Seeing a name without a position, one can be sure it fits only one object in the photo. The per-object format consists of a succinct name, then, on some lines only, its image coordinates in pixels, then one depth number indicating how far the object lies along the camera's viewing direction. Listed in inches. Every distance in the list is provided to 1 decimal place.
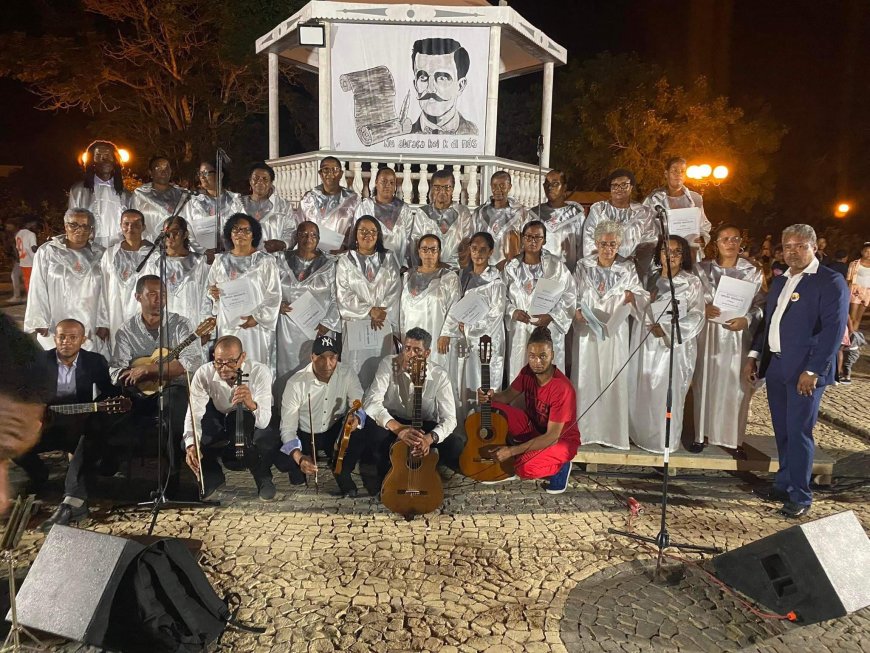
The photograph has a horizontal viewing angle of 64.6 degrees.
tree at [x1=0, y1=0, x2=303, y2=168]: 864.9
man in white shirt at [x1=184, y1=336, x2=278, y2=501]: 225.6
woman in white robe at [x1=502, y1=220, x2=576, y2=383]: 261.0
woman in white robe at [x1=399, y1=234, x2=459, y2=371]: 270.2
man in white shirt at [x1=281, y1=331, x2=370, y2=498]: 232.8
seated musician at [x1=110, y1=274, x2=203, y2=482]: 233.0
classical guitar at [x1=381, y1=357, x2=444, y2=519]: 211.3
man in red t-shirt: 231.0
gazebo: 433.4
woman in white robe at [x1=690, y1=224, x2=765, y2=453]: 257.3
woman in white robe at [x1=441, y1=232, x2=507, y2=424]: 265.7
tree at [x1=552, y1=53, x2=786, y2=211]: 1021.2
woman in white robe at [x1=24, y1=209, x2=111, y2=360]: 257.9
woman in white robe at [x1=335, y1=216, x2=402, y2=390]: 272.7
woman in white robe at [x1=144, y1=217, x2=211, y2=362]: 265.0
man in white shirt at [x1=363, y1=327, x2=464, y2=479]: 232.5
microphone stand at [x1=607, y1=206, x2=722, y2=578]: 176.0
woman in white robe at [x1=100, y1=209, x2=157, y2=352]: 261.0
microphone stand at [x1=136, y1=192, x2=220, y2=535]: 198.5
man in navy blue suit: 212.5
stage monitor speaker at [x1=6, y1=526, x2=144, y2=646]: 135.0
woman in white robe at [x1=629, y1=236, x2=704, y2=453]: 250.2
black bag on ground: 136.4
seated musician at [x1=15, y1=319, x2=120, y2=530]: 206.7
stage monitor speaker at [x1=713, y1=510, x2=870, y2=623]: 150.3
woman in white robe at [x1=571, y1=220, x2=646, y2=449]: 257.6
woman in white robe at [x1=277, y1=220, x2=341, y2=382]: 277.7
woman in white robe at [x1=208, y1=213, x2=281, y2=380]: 261.9
